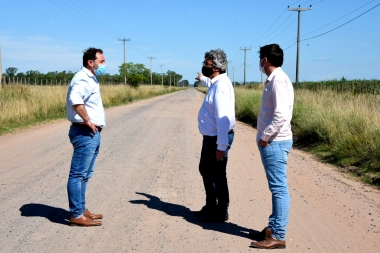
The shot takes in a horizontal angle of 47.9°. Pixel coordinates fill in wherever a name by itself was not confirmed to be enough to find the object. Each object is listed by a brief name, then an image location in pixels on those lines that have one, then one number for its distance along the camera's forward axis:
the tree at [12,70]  74.31
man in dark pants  4.63
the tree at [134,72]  55.81
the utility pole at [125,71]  54.36
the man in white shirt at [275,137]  4.05
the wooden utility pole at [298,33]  33.19
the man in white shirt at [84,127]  4.65
